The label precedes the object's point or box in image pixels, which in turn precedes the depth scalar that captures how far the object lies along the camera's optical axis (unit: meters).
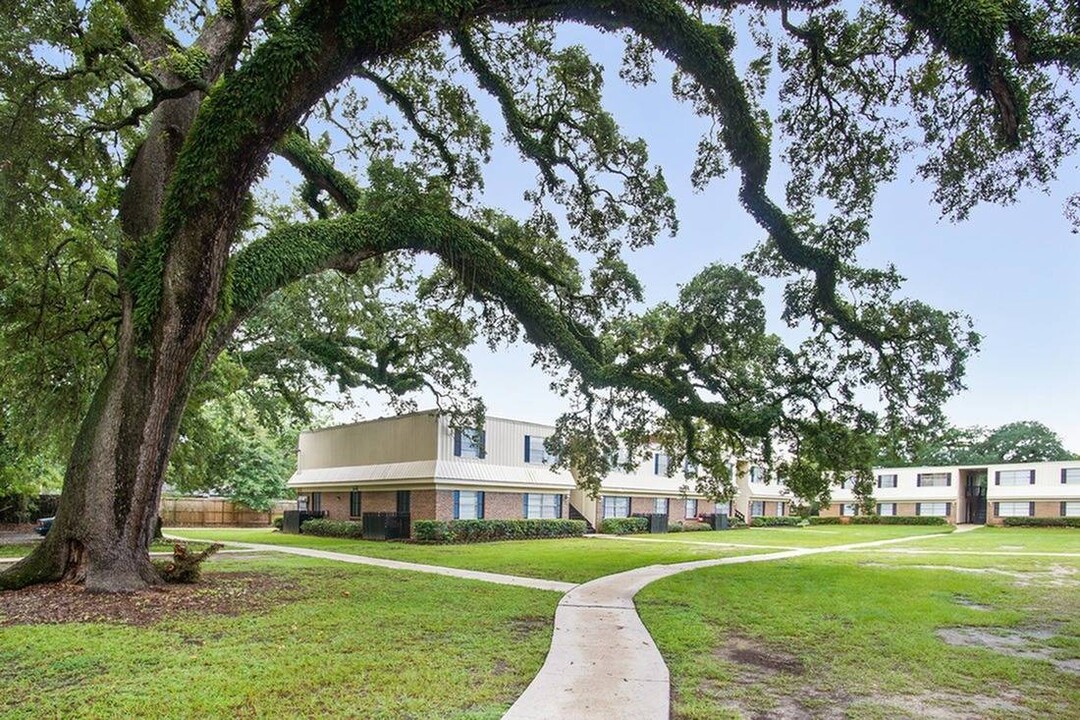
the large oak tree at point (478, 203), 8.80
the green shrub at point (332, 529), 25.30
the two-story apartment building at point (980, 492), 43.69
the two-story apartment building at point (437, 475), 23.64
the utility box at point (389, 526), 24.02
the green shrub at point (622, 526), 30.11
